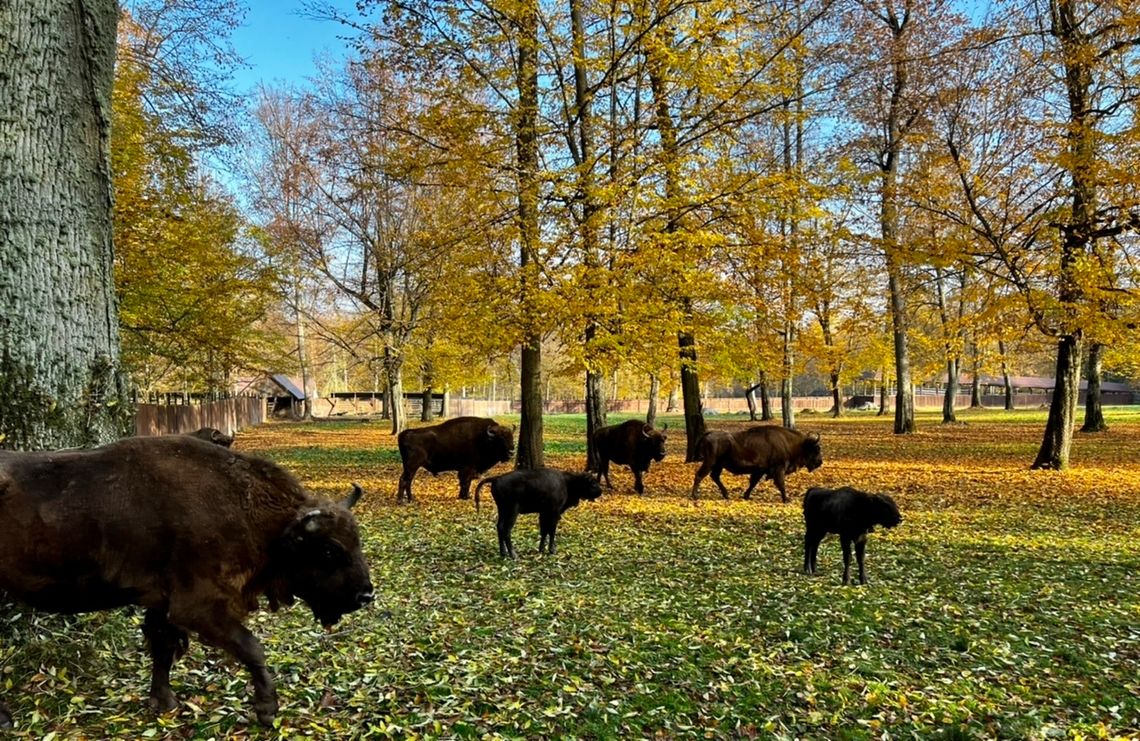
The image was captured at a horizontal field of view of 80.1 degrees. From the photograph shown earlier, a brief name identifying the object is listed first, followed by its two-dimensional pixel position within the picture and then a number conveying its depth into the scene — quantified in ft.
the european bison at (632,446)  49.52
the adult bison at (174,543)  11.59
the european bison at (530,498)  29.22
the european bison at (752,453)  45.19
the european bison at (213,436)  34.44
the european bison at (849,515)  25.36
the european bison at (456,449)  45.34
